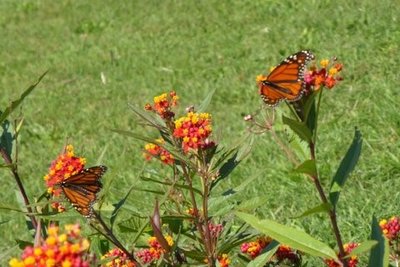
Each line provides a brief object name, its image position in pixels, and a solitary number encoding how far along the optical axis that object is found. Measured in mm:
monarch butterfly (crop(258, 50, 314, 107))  2073
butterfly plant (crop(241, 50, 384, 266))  2020
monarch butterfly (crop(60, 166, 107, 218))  2151
